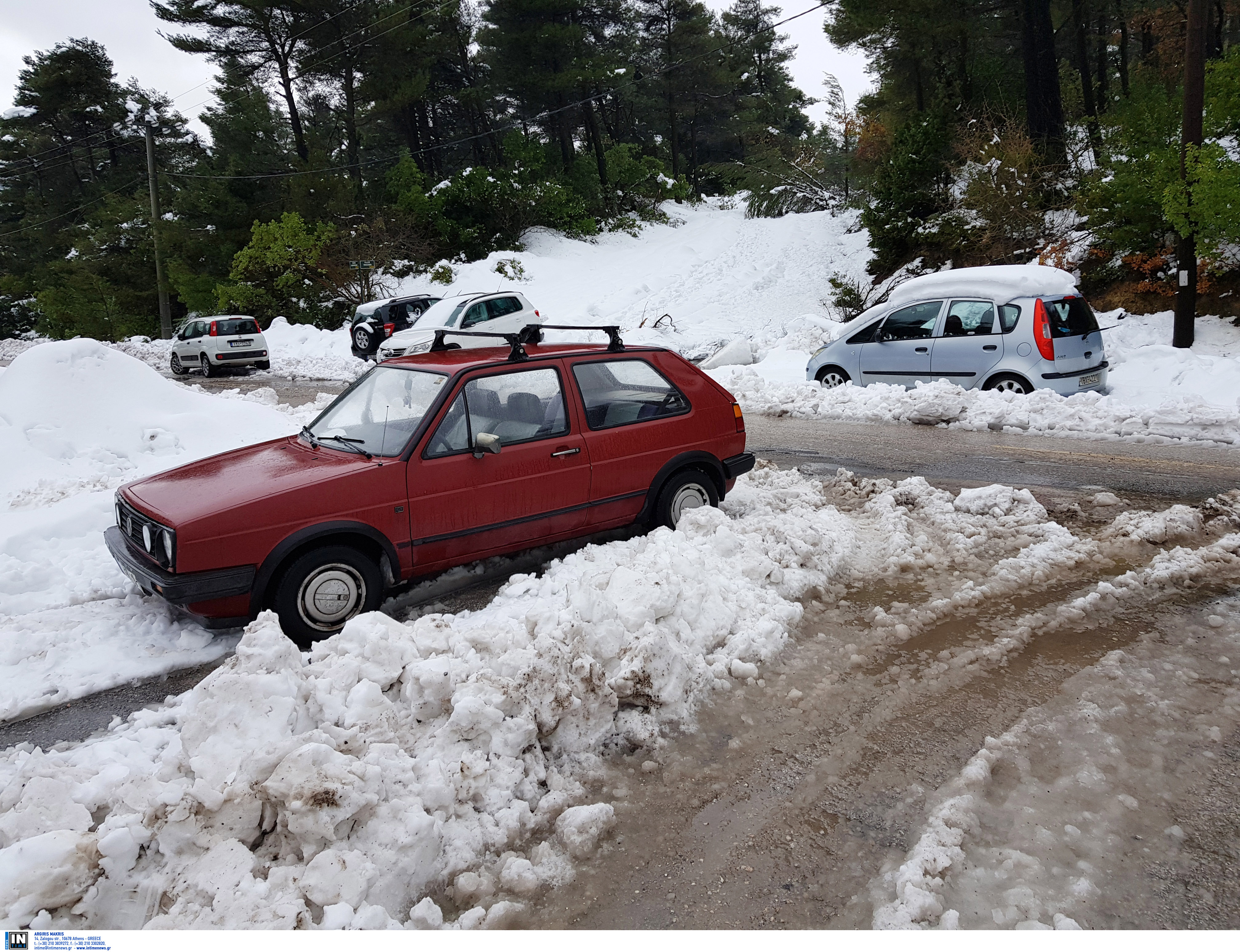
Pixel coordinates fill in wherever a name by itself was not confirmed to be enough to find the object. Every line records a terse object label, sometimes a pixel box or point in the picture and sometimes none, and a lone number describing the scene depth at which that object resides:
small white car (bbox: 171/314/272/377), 20.88
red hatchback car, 4.51
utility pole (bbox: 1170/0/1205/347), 11.45
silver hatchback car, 10.13
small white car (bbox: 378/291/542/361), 17.45
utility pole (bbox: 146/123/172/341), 30.55
